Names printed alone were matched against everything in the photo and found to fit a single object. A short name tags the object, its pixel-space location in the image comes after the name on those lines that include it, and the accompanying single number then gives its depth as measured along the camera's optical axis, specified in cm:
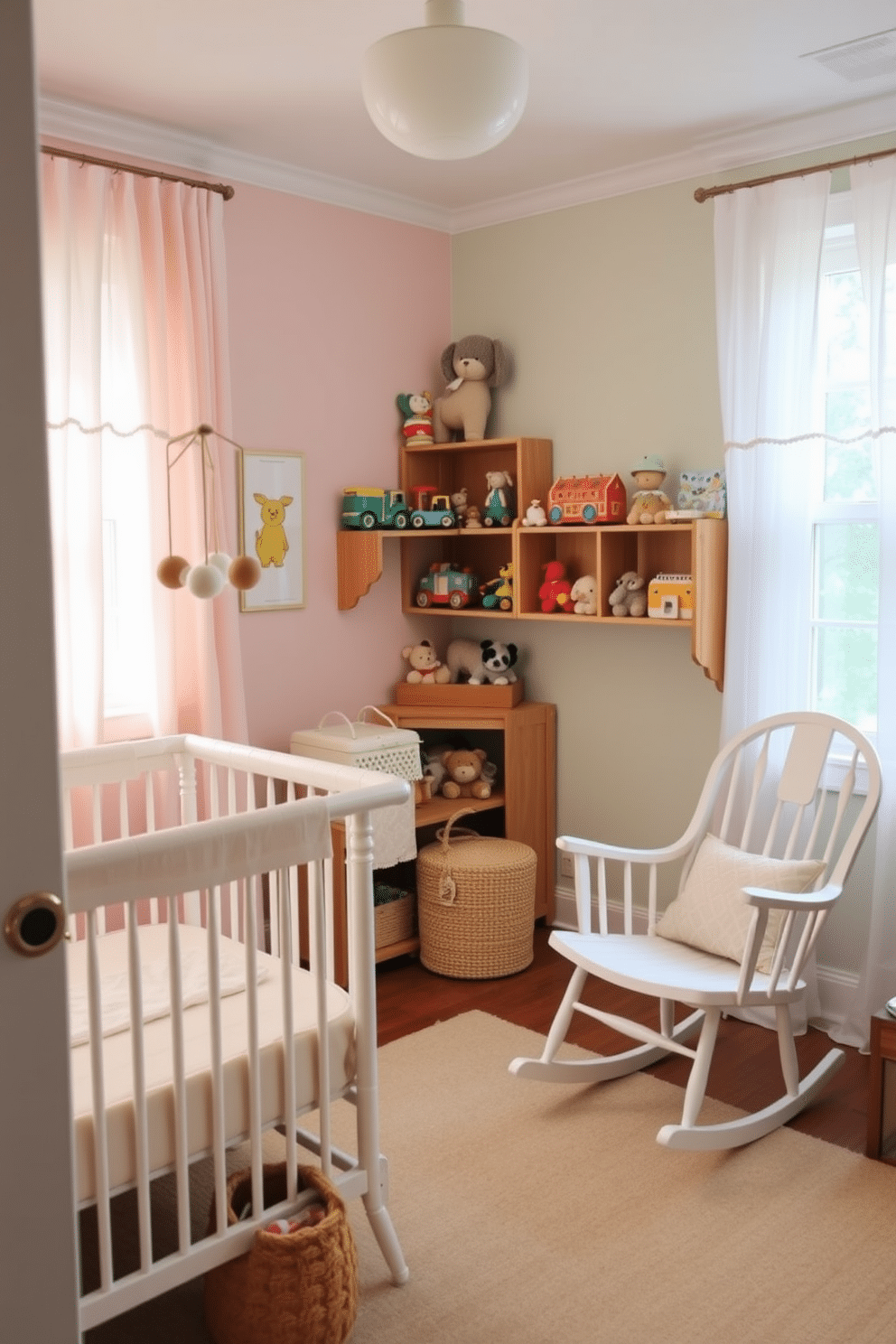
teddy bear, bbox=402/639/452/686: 409
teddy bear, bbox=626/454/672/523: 354
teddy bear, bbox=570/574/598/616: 371
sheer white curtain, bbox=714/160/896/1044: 316
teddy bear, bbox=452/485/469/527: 408
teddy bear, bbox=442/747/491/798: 398
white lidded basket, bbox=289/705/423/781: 351
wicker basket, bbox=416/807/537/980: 360
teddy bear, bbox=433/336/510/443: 401
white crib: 178
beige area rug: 207
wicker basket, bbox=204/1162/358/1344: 190
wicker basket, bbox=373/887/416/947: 371
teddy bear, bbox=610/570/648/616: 362
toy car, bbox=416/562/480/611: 402
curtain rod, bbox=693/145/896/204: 303
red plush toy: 377
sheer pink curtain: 307
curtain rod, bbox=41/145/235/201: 303
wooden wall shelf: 339
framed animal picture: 361
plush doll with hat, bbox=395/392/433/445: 405
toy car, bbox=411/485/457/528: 396
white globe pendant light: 203
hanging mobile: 222
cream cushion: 280
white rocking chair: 259
